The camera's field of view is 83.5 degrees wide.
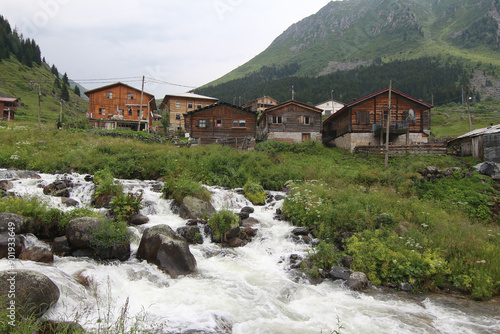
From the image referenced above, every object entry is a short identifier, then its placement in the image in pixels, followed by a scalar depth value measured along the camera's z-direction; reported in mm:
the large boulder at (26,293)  5668
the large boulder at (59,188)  15877
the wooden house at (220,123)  42594
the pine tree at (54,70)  126538
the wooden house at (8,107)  61572
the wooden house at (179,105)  61125
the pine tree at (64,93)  98375
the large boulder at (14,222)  9734
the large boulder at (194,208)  15510
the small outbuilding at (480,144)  24484
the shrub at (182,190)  16938
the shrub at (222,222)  13445
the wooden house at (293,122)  43094
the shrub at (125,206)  14059
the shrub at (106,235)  9961
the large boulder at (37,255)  8773
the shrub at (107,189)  16109
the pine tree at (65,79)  118100
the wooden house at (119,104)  56969
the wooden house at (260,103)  94750
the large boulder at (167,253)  9891
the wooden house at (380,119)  38375
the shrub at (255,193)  19891
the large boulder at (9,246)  8554
